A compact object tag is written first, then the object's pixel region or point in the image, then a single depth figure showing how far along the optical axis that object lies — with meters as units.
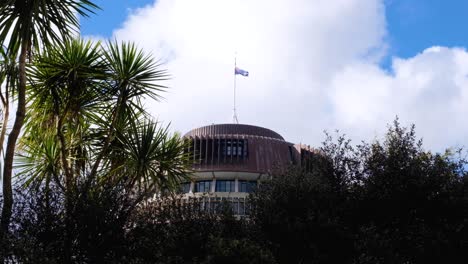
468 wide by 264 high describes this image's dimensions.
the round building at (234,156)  85.06
